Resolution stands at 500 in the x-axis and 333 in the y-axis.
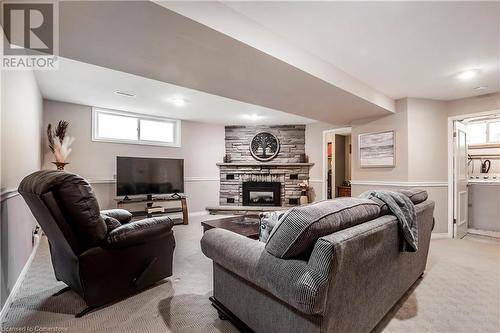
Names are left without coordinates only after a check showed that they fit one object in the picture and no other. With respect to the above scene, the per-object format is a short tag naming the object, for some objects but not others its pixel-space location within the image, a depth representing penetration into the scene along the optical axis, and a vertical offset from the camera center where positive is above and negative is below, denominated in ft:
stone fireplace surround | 20.57 +0.08
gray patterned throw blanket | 5.41 -1.07
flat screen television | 15.31 -0.54
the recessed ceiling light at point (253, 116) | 17.38 +3.70
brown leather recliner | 5.40 -1.86
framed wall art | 13.47 +0.97
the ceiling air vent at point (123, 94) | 12.55 +3.89
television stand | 15.37 -2.43
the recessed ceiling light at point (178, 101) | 13.74 +3.84
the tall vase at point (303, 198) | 19.86 -2.53
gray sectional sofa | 3.59 -1.76
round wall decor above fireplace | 20.79 +1.80
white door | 13.28 -0.85
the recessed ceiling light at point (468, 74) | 9.59 +3.75
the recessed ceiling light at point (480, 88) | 11.39 +3.68
